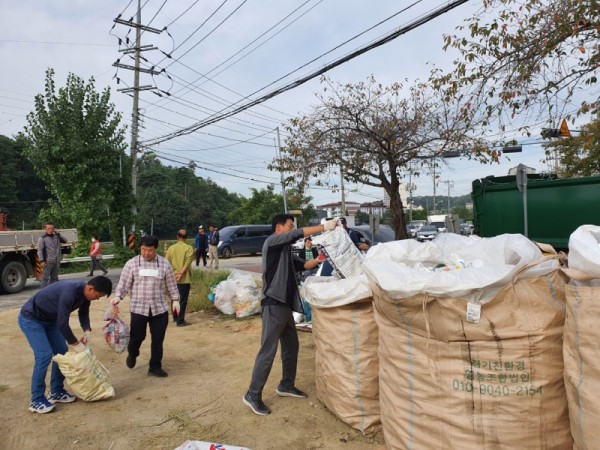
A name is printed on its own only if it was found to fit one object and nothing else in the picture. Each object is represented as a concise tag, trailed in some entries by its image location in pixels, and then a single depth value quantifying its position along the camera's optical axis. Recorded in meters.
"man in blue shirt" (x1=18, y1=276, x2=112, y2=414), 3.71
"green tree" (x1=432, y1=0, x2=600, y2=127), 4.91
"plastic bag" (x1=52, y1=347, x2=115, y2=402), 3.77
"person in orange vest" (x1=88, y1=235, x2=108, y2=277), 14.31
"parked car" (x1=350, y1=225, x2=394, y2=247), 13.54
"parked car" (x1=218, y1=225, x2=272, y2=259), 22.05
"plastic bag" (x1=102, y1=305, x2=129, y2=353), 4.38
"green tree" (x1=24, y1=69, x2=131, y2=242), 17.47
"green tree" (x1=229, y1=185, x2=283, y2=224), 35.91
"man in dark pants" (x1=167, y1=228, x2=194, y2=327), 6.88
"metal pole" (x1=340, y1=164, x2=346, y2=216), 10.34
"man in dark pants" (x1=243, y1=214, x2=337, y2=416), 3.56
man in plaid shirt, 4.47
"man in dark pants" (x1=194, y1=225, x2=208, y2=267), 16.44
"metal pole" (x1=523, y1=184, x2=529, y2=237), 6.82
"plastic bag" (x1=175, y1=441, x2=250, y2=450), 2.76
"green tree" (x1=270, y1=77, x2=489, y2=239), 9.57
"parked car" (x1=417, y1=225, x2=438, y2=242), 29.34
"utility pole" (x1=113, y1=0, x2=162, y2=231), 21.27
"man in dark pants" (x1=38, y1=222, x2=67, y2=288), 9.83
